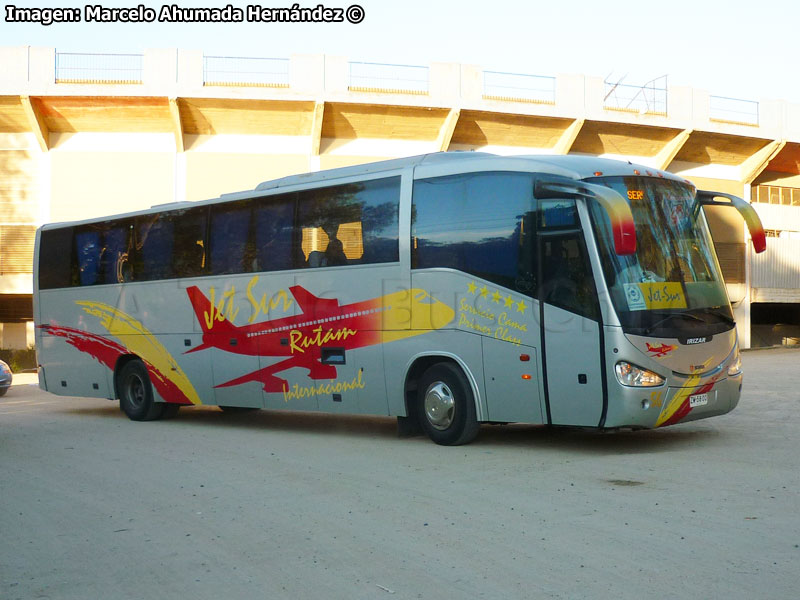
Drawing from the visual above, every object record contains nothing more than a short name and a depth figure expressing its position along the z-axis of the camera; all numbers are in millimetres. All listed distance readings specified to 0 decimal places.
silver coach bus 10531
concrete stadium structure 29984
